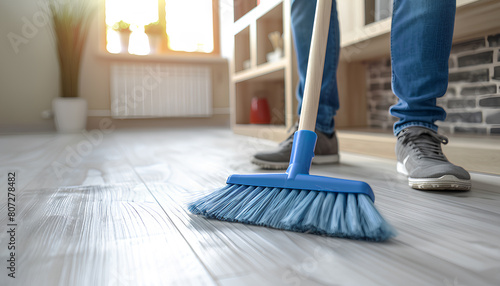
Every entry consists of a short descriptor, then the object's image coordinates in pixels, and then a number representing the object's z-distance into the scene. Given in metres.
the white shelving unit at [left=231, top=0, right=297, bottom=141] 1.76
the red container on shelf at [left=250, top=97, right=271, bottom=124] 2.43
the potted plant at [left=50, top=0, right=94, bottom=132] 2.96
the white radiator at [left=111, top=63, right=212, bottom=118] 3.64
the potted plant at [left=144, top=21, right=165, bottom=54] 3.61
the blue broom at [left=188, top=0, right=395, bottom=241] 0.43
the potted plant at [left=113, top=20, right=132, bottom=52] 3.55
